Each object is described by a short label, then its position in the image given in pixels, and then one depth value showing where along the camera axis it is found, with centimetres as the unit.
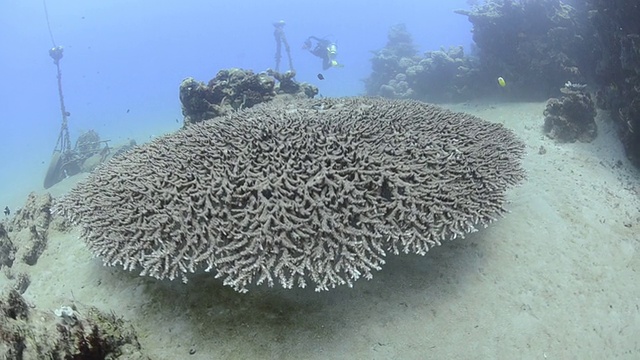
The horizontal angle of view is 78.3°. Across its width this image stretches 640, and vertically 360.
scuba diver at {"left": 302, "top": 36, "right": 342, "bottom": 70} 1939
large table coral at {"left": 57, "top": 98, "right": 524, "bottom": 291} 311
